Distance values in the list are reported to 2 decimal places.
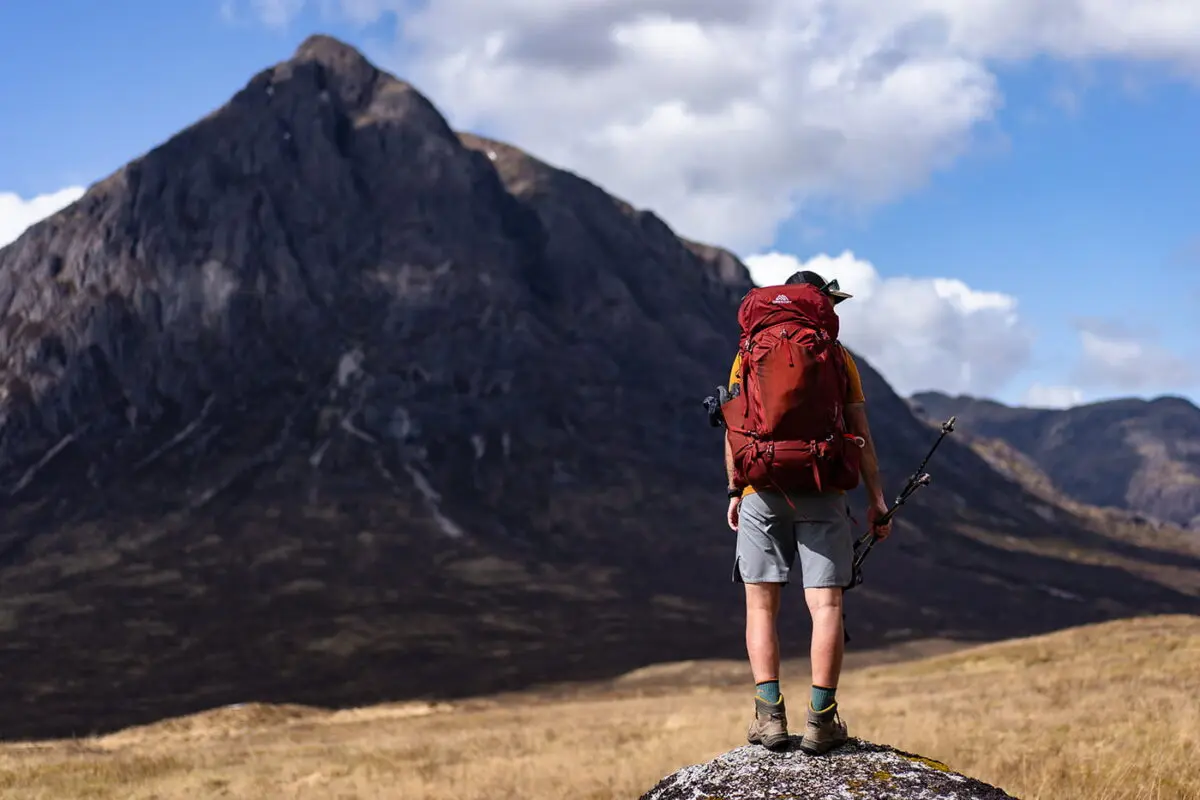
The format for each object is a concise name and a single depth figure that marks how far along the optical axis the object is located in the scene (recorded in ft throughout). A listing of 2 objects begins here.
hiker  20.70
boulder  18.47
